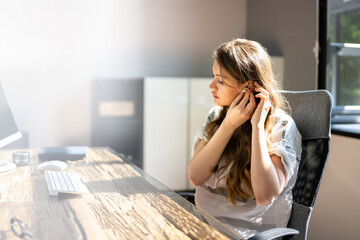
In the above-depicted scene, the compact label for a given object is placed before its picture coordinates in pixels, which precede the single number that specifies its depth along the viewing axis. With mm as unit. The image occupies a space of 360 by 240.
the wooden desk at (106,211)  1092
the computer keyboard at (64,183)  1452
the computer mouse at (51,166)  1874
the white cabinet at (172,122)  4176
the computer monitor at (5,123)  1935
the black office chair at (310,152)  1633
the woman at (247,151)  1605
